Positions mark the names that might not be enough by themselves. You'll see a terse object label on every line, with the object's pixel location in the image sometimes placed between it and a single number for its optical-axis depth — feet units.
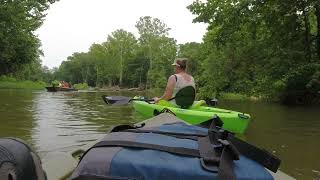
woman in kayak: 15.52
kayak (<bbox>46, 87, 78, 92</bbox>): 71.26
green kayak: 14.82
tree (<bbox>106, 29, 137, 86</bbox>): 151.99
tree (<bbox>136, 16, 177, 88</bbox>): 130.75
